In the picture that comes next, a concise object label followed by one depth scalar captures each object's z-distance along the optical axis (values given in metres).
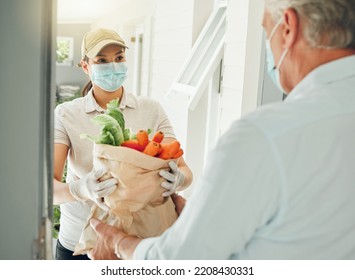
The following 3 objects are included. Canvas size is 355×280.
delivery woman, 1.57
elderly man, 0.77
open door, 0.71
